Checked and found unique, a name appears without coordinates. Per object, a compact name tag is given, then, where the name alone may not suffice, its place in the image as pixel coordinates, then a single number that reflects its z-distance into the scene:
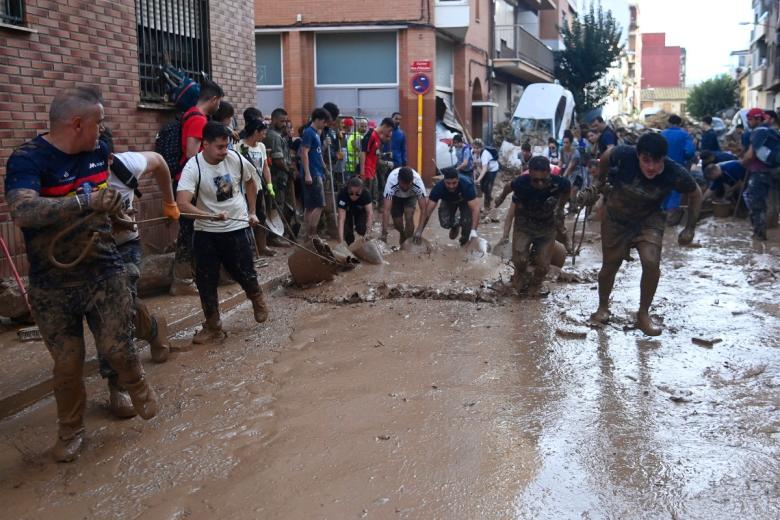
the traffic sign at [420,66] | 19.64
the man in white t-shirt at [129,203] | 4.79
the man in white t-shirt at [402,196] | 10.43
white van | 27.98
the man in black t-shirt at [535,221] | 7.77
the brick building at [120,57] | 7.18
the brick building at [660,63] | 112.19
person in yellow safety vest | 14.01
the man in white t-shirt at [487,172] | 16.33
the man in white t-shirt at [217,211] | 6.08
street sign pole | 20.73
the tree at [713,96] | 62.75
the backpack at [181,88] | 8.71
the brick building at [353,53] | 22.11
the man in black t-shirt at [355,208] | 9.98
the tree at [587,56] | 40.19
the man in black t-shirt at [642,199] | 6.49
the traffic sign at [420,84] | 18.36
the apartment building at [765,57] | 42.84
